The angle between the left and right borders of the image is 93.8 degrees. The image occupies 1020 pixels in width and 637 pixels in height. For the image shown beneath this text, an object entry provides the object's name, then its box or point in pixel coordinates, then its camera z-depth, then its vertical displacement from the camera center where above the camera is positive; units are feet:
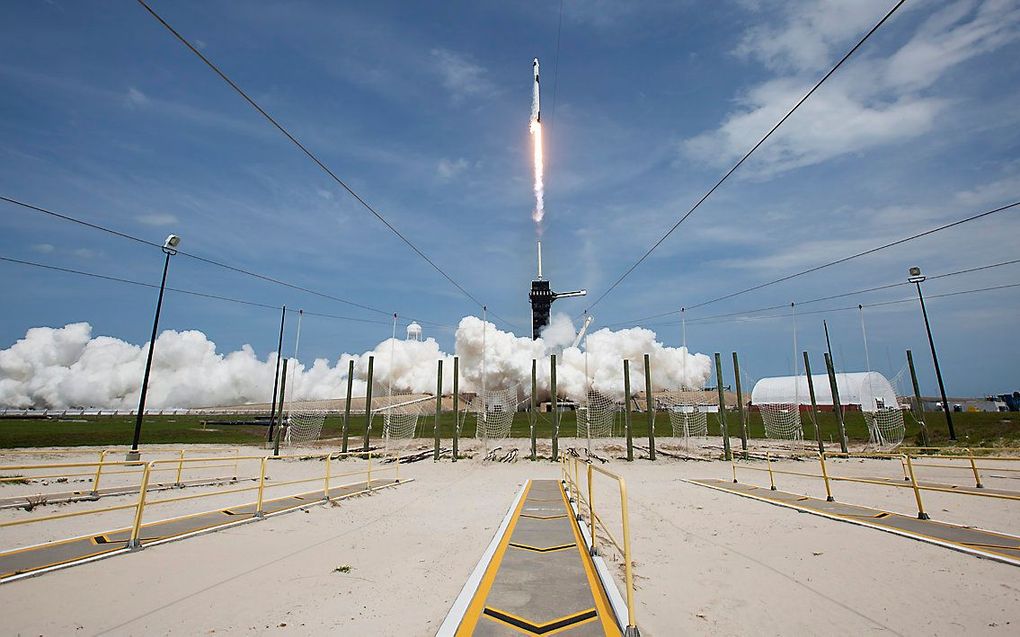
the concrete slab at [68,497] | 41.50 -6.86
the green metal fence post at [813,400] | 90.22 +2.96
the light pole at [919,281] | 108.78 +30.09
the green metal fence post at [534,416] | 94.86 +0.22
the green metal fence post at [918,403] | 99.55 +1.99
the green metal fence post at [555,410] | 92.33 +1.28
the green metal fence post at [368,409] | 98.53 +2.27
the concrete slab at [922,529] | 25.83 -7.43
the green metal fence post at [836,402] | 96.09 +2.39
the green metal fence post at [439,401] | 95.96 +3.77
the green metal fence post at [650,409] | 91.20 +1.23
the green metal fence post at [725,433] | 89.55 -3.35
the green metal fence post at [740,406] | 94.58 +1.75
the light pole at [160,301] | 78.79 +20.12
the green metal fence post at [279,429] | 100.94 -1.71
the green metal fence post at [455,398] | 86.70 +3.76
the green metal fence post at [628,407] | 90.13 +1.64
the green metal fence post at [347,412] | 100.21 +1.68
